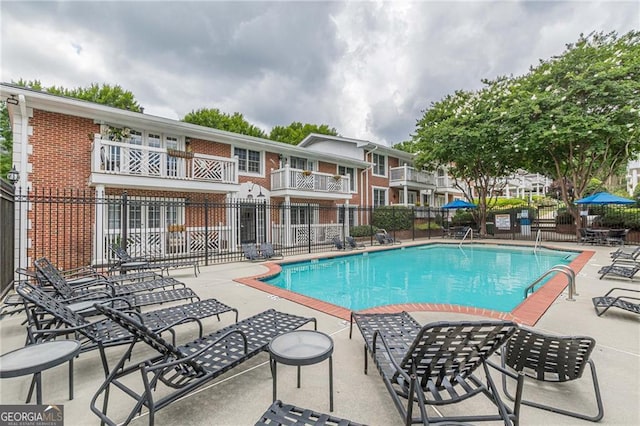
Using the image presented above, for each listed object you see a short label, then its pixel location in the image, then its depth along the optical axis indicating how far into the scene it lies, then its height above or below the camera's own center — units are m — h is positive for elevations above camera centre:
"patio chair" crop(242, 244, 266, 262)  10.91 -1.29
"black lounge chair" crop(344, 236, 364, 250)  14.52 -1.27
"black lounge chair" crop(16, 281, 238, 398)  2.89 -1.24
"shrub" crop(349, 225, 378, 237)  17.72 -0.81
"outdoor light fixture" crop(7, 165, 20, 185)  8.04 +1.34
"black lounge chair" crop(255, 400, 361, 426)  1.84 -1.32
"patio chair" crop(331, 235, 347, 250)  14.27 -1.29
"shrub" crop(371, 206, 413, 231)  19.36 -0.03
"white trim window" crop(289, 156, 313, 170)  17.53 +3.49
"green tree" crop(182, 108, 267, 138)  28.36 +10.21
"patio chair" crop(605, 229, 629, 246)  14.71 -1.24
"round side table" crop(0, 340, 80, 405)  2.02 -1.04
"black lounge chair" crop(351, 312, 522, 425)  1.90 -1.08
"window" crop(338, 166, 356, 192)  20.56 +3.20
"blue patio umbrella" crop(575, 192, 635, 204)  14.57 +0.78
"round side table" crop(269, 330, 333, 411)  2.32 -1.14
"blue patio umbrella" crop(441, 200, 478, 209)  20.67 +0.83
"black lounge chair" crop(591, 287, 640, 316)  4.39 -1.45
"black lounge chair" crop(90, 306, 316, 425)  2.17 -1.28
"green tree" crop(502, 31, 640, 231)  13.33 +5.40
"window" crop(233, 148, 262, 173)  15.28 +3.25
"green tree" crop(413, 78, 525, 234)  16.59 +4.81
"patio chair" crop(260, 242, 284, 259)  11.45 -1.29
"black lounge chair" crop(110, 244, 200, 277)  7.63 -1.20
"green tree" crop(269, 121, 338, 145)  33.94 +10.76
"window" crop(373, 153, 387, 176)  22.78 +4.30
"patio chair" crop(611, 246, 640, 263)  8.41 -1.32
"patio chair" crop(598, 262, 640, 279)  6.76 -1.42
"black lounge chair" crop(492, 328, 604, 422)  2.38 -1.30
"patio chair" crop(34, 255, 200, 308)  4.44 -1.21
